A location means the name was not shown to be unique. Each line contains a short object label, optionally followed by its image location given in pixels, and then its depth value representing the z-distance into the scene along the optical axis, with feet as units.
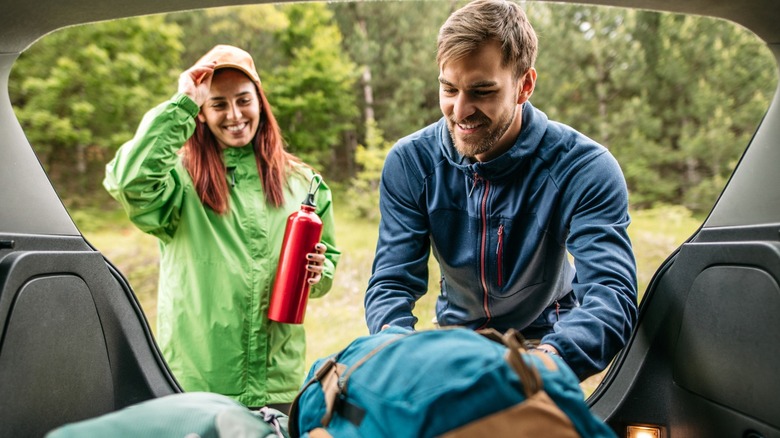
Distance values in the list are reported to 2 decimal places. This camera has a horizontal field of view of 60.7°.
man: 5.23
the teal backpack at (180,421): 3.43
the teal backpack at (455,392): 3.06
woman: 6.54
